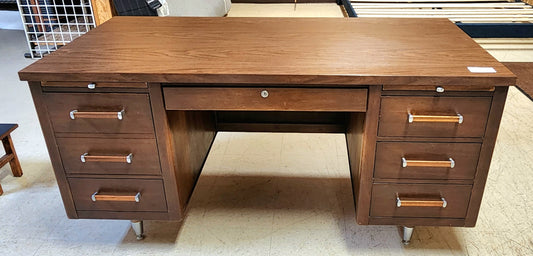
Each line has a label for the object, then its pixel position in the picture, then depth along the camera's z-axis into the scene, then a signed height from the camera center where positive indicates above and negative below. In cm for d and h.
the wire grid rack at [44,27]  328 -77
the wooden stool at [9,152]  183 -92
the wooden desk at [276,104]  117 -48
